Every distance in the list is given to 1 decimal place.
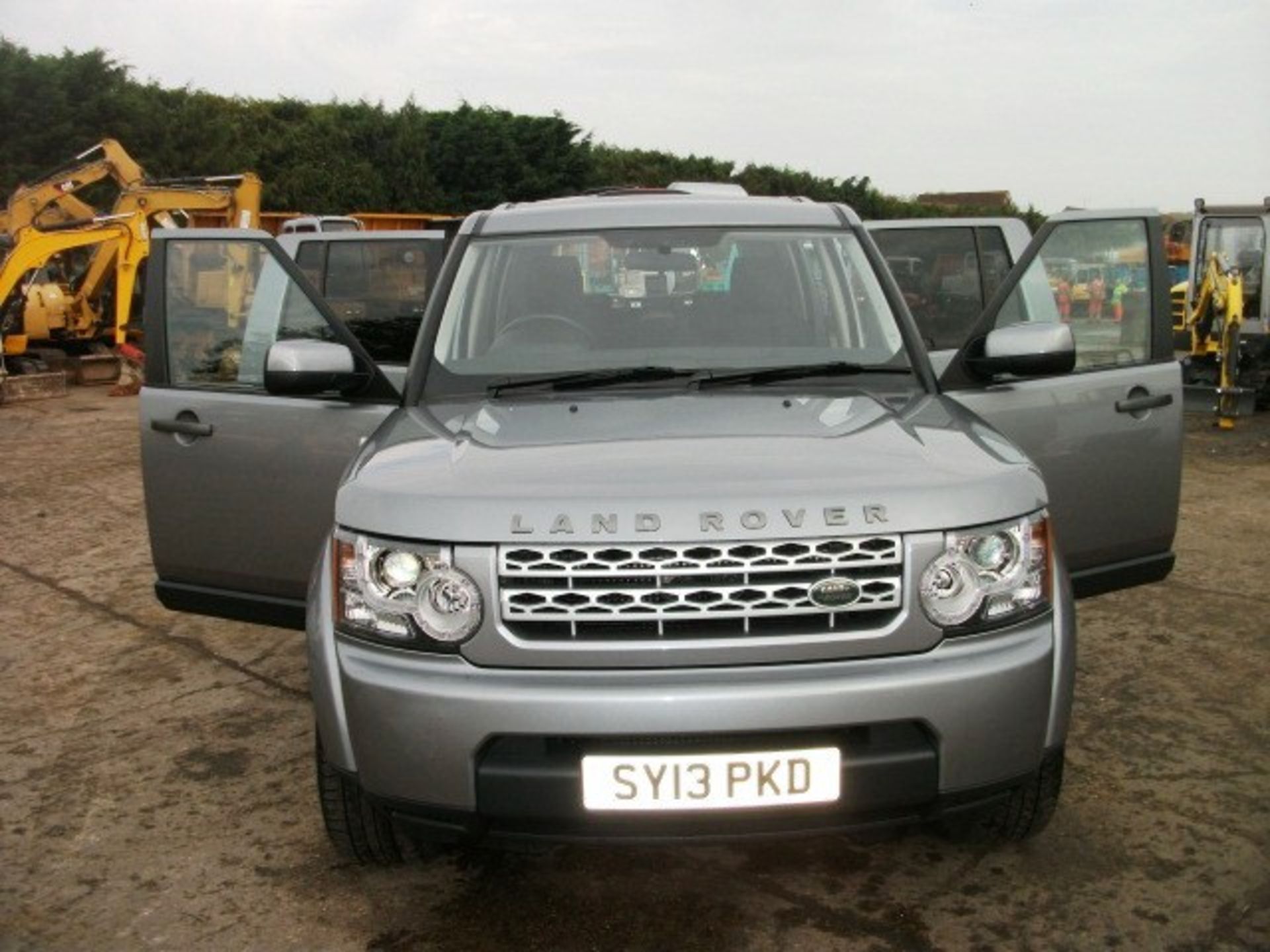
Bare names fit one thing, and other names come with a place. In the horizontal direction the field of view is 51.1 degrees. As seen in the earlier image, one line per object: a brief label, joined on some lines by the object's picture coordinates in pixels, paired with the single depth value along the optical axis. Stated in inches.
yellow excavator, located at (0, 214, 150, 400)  698.8
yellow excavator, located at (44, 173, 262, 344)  734.5
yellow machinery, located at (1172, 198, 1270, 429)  530.6
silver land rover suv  104.9
